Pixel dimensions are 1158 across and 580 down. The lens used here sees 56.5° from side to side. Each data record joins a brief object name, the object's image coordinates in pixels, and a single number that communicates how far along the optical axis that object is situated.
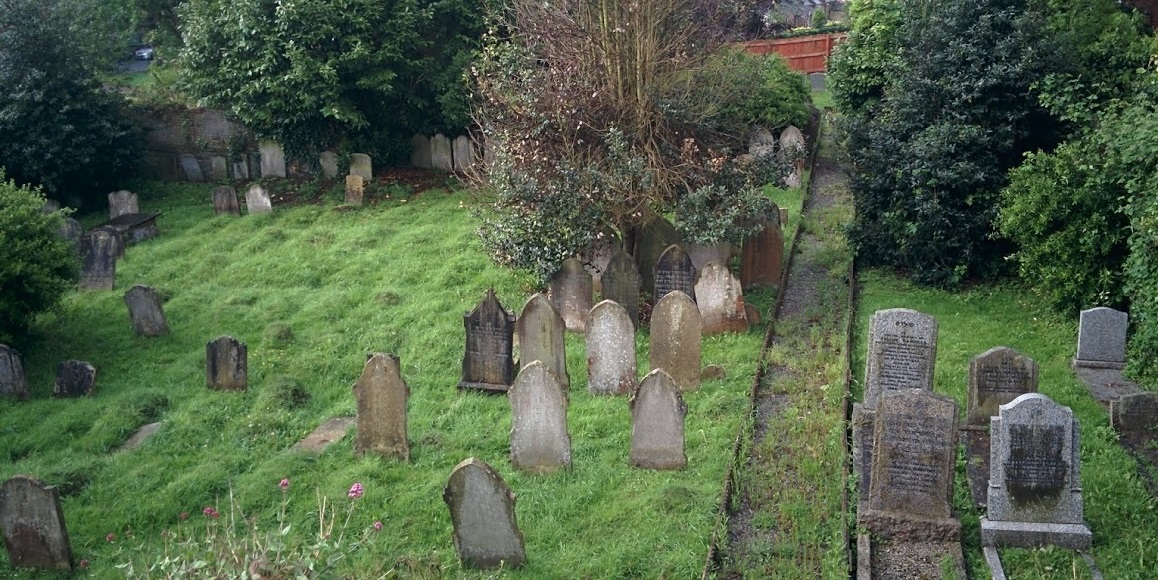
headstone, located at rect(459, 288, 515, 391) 12.00
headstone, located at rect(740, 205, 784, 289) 15.24
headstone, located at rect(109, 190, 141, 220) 21.42
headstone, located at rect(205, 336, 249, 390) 12.52
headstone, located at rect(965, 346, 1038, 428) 10.50
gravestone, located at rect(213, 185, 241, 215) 21.30
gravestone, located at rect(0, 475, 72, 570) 8.77
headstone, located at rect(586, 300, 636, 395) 11.65
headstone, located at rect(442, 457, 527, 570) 8.37
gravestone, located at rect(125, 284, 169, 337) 14.69
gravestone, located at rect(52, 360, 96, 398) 12.84
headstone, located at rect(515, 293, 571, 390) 11.94
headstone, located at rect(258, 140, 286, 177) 23.56
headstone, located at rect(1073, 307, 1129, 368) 12.04
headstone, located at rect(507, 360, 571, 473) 9.93
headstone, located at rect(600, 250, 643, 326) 13.82
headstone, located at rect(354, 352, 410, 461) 10.46
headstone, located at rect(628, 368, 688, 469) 9.82
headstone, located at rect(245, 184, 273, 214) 21.23
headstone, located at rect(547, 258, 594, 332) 14.05
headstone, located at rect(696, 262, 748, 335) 13.67
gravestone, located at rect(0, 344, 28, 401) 12.78
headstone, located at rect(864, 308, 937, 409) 10.09
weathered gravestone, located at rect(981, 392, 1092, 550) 8.28
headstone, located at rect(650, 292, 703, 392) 11.86
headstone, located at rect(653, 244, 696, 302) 13.88
